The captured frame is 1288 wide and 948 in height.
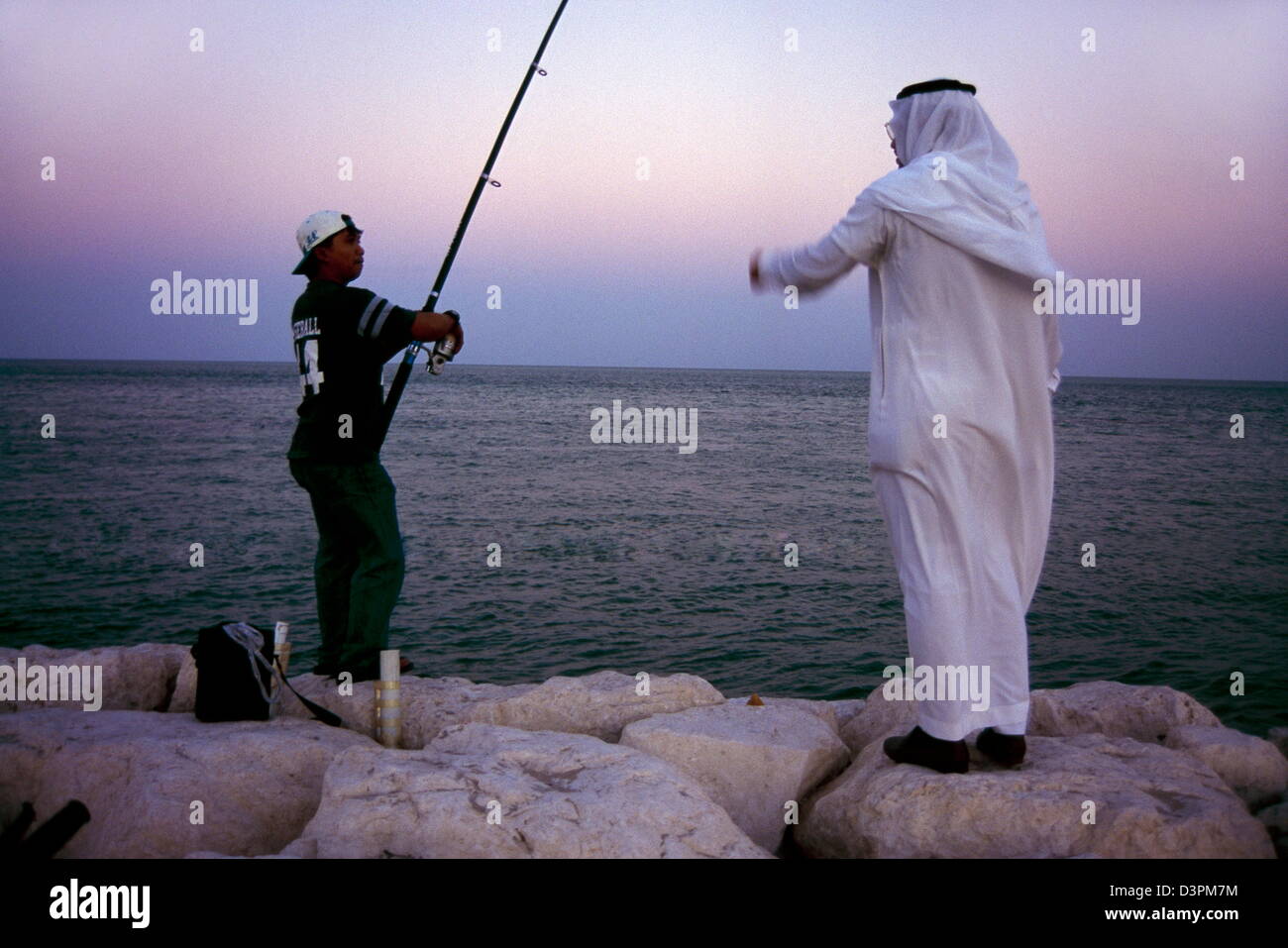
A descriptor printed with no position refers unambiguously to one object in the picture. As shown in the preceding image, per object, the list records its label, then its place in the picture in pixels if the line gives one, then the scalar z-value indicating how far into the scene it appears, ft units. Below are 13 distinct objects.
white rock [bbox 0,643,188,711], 16.65
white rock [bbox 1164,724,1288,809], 12.74
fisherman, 14.70
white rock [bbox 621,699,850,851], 12.58
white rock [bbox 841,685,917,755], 14.60
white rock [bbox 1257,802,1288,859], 10.84
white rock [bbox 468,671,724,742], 14.93
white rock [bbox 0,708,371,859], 11.25
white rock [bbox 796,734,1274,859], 10.10
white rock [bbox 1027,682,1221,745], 14.17
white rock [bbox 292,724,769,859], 9.80
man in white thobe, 10.75
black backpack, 13.84
